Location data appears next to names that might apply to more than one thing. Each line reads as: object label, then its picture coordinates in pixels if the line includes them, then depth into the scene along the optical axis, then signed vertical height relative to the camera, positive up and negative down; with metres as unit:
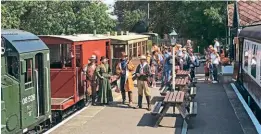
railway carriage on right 11.83 -0.61
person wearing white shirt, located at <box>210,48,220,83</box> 19.31 -0.48
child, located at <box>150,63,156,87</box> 18.12 -1.12
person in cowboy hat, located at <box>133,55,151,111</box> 13.05 -0.84
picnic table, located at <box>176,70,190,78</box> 16.29 -0.94
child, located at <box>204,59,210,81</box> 19.93 -0.89
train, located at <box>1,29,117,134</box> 8.55 -0.71
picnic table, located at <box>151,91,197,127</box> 10.68 -1.41
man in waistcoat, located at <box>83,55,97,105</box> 14.02 -0.89
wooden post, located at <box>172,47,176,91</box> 13.71 -0.79
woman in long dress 14.10 -1.05
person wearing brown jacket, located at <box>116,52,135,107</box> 13.64 -0.84
